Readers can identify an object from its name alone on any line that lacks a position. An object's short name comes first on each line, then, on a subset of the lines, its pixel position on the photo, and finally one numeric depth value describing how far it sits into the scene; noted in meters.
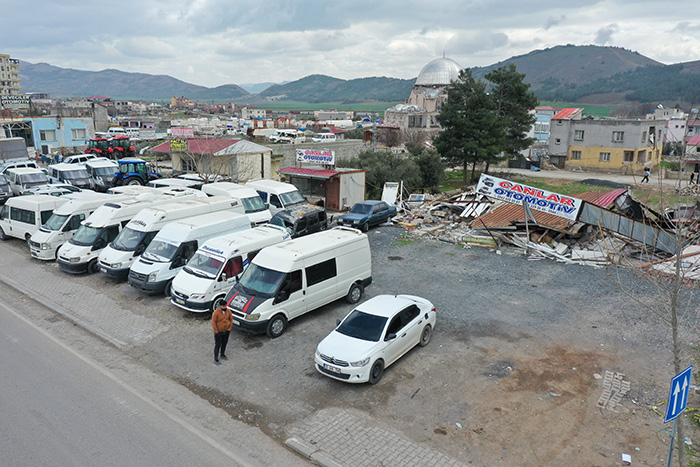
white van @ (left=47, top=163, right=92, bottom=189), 29.67
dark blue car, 23.56
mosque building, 92.25
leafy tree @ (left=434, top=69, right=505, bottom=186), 40.03
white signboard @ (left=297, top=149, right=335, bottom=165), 31.38
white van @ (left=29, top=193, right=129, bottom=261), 18.17
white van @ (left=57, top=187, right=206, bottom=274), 16.66
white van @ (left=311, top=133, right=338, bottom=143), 68.75
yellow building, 52.66
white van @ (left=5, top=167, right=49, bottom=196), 27.41
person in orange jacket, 10.71
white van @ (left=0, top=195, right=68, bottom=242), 19.73
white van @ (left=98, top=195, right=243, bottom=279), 15.75
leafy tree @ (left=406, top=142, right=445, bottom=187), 37.88
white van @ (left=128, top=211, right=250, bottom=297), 14.54
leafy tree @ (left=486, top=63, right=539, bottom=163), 44.06
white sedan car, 9.79
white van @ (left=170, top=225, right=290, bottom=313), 13.27
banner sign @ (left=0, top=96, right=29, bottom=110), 74.62
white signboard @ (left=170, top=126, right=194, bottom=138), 45.19
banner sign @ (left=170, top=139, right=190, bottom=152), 34.84
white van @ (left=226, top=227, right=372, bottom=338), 11.97
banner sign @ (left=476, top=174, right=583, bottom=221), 19.41
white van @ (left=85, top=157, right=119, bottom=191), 29.81
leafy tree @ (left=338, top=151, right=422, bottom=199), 33.41
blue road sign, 5.50
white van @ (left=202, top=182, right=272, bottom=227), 21.30
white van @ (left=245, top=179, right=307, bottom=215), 23.75
